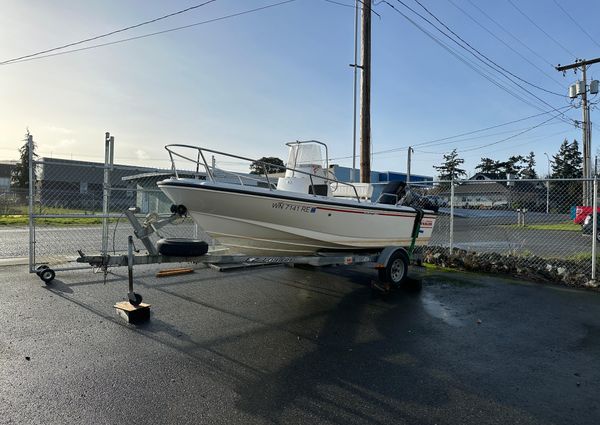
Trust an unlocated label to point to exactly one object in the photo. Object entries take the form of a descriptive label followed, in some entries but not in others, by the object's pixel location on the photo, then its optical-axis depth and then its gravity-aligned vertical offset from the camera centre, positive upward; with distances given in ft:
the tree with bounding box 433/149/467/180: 243.19 +26.40
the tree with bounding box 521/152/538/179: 245.24 +26.78
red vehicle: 58.81 -0.11
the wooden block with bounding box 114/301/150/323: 16.17 -4.23
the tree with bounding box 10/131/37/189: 144.46 +11.91
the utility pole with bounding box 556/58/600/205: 78.59 +20.79
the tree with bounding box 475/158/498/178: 247.91 +27.98
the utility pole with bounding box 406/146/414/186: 51.29 +8.52
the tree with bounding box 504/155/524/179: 245.65 +27.95
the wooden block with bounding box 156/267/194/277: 25.57 -4.14
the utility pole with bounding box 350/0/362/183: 56.44 +18.51
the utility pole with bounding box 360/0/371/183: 38.06 +10.65
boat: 17.81 -0.18
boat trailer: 16.30 -2.21
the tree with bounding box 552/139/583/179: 249.34 +32.85
